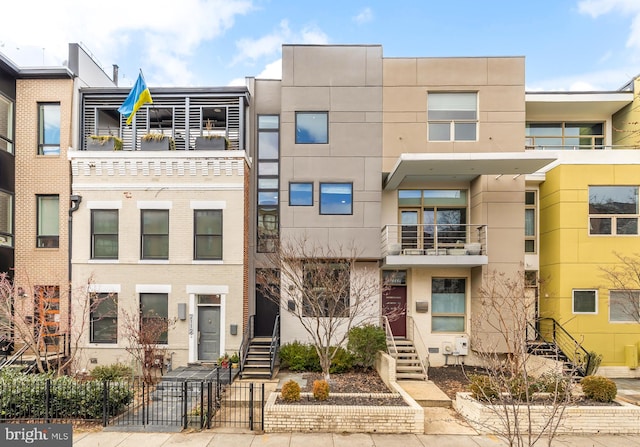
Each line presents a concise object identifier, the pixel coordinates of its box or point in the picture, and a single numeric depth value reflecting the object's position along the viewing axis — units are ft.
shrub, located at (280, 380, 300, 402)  29.50
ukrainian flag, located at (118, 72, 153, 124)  41.88
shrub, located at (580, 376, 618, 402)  30.12
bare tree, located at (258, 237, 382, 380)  41.55
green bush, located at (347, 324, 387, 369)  41.02
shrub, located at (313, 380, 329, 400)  29.96
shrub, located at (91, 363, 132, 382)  37.83
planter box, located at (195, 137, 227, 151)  44.32
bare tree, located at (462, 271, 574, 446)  27.53
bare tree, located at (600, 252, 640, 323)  42.39
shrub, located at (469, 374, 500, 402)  29.68
